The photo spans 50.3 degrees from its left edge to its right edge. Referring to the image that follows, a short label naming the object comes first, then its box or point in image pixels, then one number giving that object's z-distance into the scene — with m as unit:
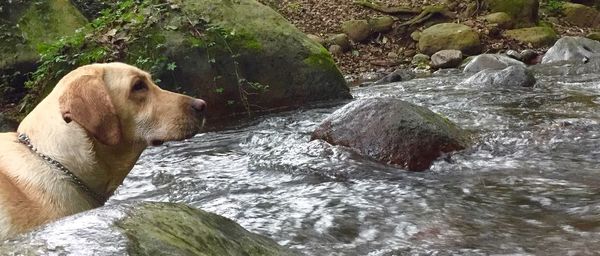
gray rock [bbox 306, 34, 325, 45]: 16.59
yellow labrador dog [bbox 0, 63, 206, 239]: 3.09
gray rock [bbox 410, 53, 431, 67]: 15.18
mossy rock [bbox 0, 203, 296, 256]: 2.15
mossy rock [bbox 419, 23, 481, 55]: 15.70
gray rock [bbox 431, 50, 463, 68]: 14.63
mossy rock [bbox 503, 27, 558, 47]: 16.38
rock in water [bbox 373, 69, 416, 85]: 12.59
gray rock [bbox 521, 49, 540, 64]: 14.14
